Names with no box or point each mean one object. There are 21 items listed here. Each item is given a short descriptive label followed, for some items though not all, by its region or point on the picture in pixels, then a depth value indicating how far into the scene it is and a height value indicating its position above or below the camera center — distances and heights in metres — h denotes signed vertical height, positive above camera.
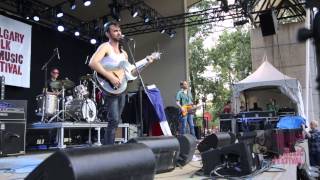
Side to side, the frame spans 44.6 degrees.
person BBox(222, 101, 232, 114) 14.08 +0.21
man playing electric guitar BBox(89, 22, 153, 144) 3.58 +0.43
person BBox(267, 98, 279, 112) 13.73 +0.34
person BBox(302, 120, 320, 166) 6.88 -0.51
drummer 8.82 +0.81
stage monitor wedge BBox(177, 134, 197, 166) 3.69 -0.31
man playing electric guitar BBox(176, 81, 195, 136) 8.66 +0.18
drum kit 8.61 +0.24
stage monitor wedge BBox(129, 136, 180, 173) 2.66 -0.25
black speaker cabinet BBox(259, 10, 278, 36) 13.60 +3.31
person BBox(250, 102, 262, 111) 13.89 +0.31
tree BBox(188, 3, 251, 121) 29.22 +4.18
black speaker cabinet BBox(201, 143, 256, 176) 2.97 -0.35
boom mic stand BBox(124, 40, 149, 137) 3.75 +0.32
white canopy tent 13.10 +1.01
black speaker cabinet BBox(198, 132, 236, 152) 3.64 -0.25
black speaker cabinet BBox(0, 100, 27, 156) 6.11 -0.20
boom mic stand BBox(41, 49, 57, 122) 8.58 +0.30
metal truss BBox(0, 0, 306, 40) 11.84 +3.45
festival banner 10.67 +1.82
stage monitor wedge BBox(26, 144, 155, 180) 1.25 -0.17
